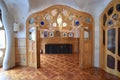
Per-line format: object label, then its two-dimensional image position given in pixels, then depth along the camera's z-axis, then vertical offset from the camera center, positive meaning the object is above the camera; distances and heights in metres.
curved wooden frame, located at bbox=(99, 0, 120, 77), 2.32 +0.14
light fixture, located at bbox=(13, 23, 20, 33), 2.78 +0.49
